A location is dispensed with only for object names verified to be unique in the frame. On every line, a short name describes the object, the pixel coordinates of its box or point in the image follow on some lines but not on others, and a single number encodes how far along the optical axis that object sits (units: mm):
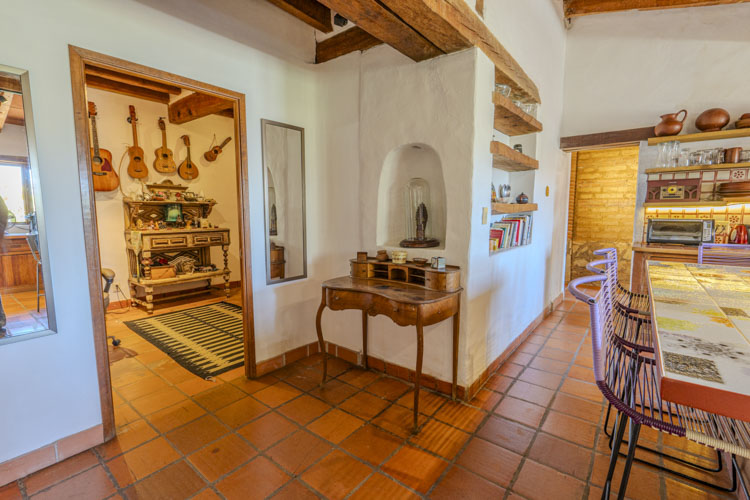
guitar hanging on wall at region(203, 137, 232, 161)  5152
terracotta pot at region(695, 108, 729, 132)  3537
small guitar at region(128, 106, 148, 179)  4371
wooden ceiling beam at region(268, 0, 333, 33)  2428
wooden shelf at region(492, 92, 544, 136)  2435
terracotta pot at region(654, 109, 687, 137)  3732
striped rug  2926
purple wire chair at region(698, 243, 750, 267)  2879
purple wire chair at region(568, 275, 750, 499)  1120
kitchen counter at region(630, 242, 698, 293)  3569
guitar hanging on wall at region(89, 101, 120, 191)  3957
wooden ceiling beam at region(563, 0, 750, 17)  3434
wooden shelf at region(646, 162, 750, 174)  3507
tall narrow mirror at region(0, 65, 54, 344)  1617
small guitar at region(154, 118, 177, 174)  4617
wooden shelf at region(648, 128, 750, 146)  3473
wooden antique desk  1993
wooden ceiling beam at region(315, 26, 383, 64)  2580
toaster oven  3752
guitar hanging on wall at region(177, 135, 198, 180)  4886
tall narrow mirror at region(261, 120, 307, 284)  2660
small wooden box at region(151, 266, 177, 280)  4344
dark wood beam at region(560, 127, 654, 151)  4004
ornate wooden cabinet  4230
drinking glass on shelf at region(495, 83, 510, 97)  2697
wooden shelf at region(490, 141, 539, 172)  2456
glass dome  2598
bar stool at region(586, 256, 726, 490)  1721
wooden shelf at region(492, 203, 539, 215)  2587
